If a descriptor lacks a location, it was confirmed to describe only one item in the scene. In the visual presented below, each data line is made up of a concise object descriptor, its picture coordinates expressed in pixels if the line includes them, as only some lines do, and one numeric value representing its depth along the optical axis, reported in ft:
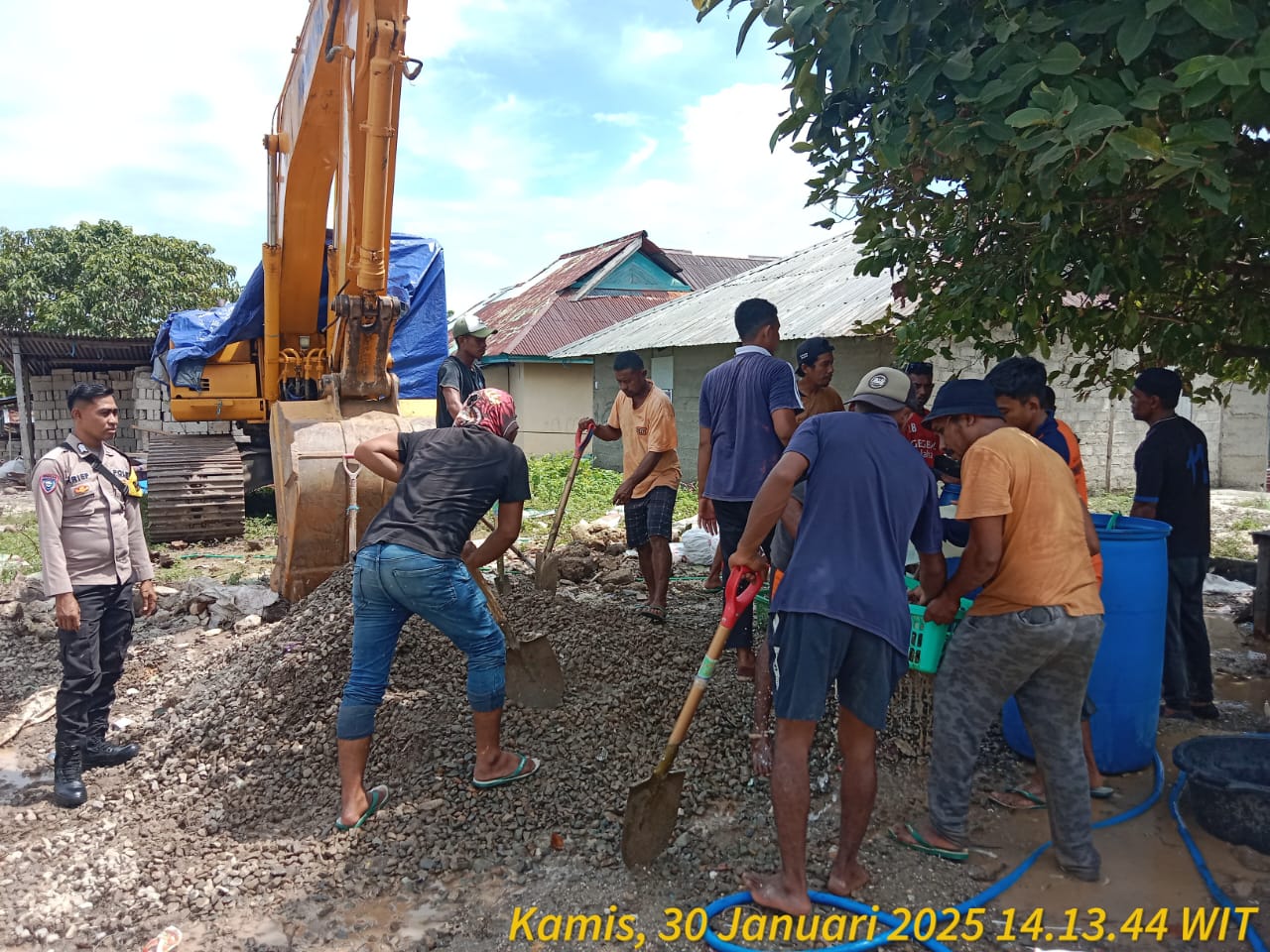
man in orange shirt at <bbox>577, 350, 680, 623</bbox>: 17.69
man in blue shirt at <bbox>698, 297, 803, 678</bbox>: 13.66
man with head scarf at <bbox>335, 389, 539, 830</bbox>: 10.60
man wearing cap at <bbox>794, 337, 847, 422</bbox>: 15.98
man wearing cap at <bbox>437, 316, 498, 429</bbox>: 18.06
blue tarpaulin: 25.36
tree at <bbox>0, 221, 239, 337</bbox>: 67.26
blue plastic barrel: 11.52
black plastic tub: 9.97
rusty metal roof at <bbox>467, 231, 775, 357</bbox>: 68.03
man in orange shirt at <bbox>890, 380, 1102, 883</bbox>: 9.36
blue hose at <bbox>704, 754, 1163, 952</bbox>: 8.35
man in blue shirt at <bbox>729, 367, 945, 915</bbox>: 8.69
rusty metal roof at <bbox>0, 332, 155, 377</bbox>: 41.60
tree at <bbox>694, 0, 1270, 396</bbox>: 7.29
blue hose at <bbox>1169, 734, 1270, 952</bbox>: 8.36
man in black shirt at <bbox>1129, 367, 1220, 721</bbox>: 14.20
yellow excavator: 16.97
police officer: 12.10
